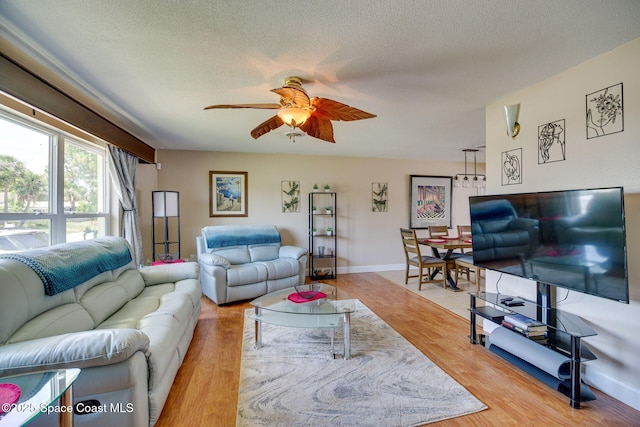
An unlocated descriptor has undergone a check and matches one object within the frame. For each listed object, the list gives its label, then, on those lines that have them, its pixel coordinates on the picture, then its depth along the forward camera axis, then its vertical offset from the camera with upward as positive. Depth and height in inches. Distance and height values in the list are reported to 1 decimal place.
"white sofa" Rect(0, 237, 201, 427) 51.4 -26.7
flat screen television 63.5 -7.6
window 82.0 +10.5
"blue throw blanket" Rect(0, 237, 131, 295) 65.7 -13.0
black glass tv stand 68.2 -34.9
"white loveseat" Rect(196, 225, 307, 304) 141.6 -28.2
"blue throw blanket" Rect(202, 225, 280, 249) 163.6 -13.3
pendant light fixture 205.2 +26.1
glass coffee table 90.2 -34.8
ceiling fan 76.0 +30.7
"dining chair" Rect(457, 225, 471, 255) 191.6 -15.6
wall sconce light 96.5 +32.8
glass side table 35.1 -25.3
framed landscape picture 191.5 +14.0
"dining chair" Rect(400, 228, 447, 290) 167.9 -30.4
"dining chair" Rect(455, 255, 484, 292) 154.7 -30.6
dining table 162.1 -19.6
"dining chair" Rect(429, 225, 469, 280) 204.7 -15.3
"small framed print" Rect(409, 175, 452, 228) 226.2 +9.3
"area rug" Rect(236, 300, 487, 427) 65.1 -47.9
